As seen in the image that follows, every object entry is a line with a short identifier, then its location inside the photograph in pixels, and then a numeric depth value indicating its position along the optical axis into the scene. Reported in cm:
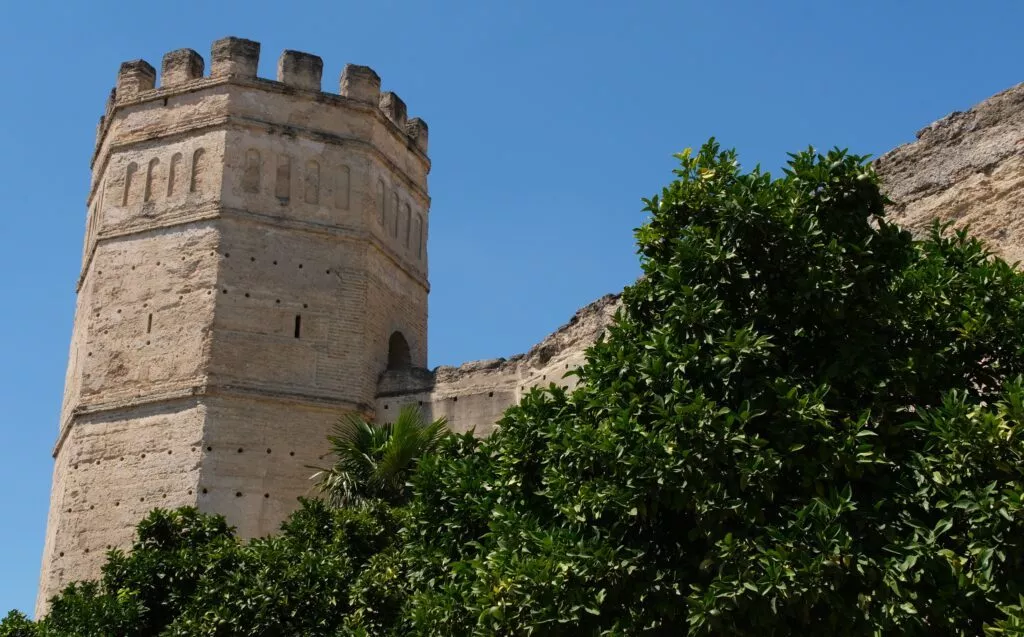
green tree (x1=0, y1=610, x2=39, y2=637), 1256
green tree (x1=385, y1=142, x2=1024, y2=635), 729
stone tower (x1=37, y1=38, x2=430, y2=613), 1770
